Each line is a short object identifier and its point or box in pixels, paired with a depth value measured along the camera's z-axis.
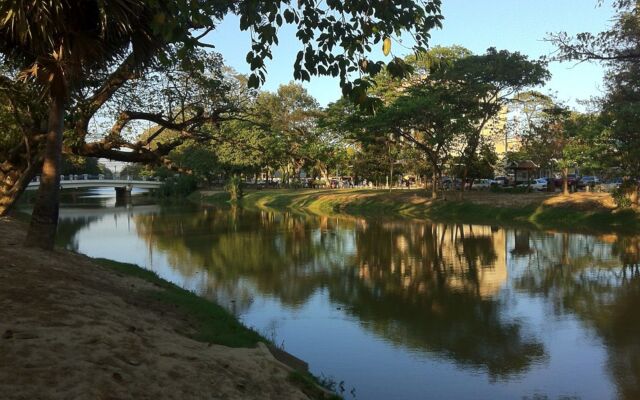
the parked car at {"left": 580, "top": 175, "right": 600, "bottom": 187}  46.94
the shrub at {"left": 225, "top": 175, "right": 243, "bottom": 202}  61.27
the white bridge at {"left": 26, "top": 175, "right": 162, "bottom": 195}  66.81
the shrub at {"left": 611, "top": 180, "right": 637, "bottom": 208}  29.39
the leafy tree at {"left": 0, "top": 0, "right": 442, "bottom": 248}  4.94
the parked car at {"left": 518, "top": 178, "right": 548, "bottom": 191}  48.19
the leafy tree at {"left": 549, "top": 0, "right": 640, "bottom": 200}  15.38
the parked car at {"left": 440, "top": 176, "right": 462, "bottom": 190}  51.83
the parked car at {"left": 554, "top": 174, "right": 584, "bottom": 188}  46.71
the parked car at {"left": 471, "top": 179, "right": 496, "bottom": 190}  50.68
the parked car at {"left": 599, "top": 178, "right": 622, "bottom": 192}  39.03
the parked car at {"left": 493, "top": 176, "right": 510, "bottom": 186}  55.58
